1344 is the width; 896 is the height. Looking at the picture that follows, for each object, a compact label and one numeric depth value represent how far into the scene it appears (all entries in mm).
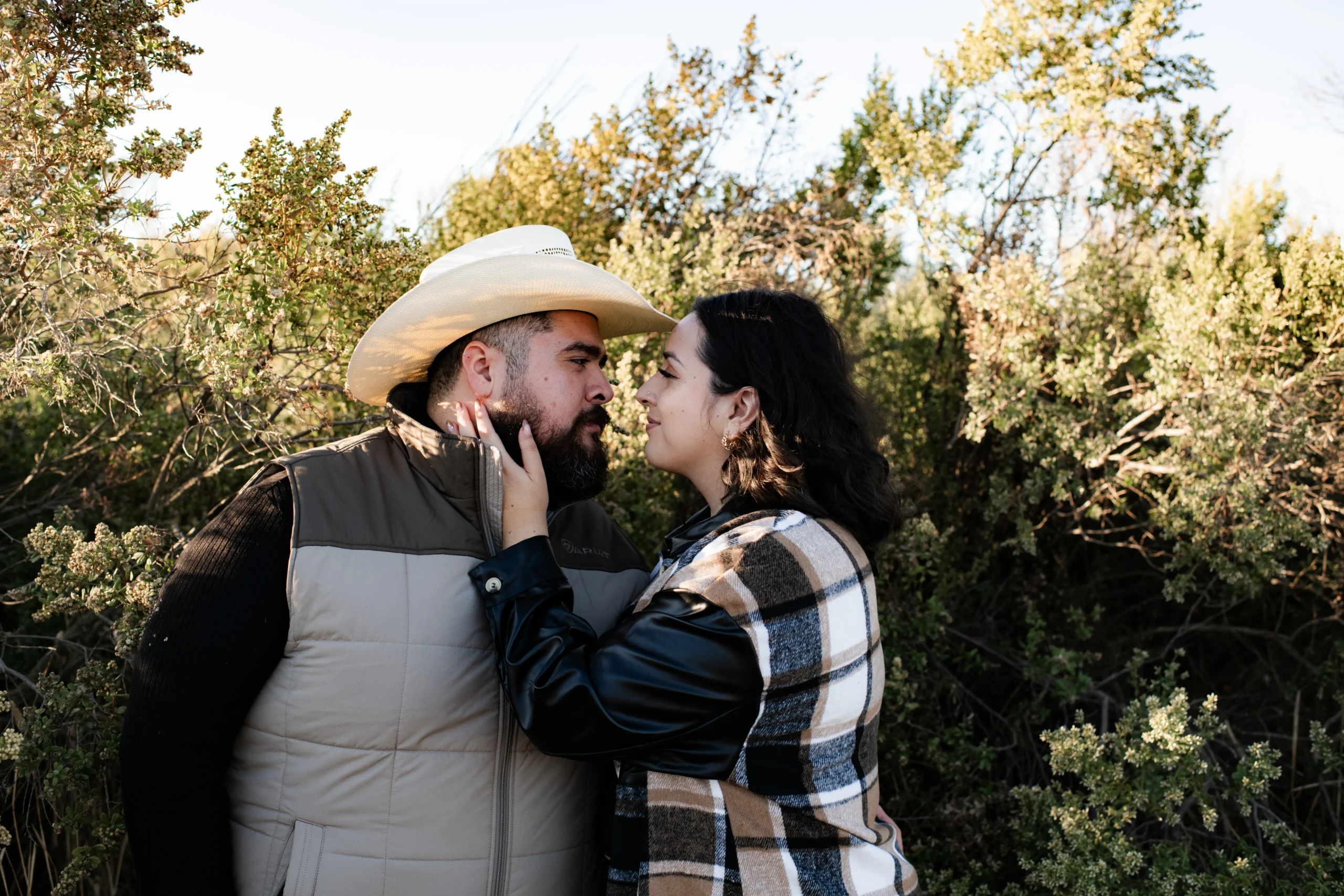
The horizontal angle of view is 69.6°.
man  1911
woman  1858
